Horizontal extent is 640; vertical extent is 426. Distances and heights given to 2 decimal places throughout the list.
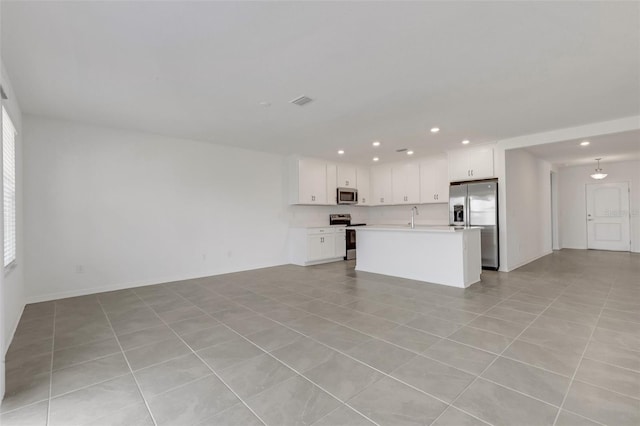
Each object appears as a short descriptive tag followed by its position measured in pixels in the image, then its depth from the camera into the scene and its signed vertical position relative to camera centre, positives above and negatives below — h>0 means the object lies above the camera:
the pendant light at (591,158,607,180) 7.87 +0.93
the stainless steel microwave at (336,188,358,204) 7.66 +0.46
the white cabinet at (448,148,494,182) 5.91 +0.99
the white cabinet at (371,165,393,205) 8.13 +0.77
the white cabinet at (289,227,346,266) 6.66 -0.73
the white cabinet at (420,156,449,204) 6.94 +0.75
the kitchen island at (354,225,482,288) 4.57 -0.70
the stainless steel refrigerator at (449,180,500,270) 5.78 +0.00
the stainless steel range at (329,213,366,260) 7.60 -0.58
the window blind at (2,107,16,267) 3.01 +0.33
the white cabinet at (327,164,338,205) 7.47 +0.74
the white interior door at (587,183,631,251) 8.09 -0.20
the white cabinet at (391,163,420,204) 7.46 +0.76
